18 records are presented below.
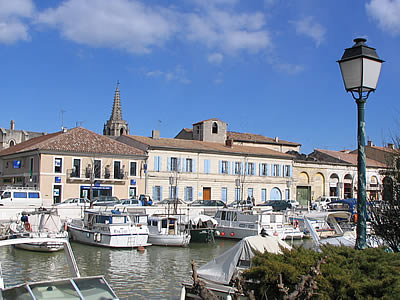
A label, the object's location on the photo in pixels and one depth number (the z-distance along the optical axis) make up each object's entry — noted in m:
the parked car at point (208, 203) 44.49
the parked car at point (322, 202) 48.05
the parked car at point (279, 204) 47.72
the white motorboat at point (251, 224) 32.50
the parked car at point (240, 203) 45.16
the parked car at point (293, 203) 48.55
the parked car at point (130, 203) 38.24
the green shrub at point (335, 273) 6.89
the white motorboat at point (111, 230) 27.11
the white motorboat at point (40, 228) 24.67
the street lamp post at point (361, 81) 7.63
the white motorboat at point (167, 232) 28.46
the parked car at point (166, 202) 42.91
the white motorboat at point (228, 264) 12.02
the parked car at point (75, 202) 37.84
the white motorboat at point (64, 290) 8.12
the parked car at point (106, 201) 39.03
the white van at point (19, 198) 36.62
